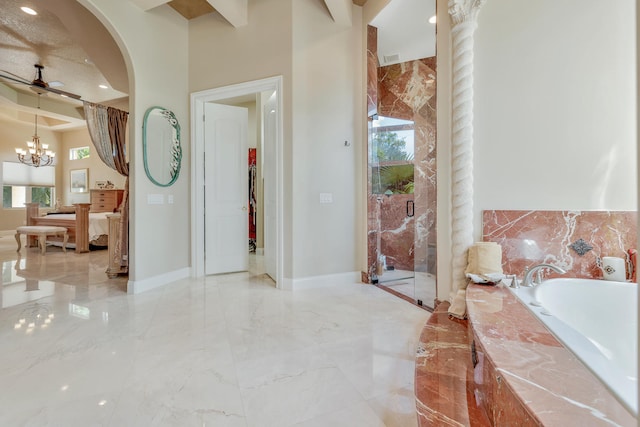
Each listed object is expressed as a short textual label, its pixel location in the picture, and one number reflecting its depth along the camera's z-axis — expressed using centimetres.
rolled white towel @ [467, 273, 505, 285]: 187
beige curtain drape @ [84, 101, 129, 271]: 368
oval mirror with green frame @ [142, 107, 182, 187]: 322
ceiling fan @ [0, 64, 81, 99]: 427
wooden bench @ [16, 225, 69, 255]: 549
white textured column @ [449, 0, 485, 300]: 216
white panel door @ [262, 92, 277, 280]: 355
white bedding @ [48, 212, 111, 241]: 569
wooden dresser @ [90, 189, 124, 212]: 711
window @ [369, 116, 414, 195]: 397
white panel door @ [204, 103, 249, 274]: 381
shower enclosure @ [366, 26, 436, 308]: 345
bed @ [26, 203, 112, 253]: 555
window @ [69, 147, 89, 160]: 951
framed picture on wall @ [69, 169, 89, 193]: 944
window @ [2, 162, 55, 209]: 847
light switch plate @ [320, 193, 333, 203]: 340
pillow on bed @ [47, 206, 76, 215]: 715
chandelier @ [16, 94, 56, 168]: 800
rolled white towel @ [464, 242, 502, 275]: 198
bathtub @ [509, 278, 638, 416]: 153
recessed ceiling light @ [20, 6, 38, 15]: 342
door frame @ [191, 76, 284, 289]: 357
